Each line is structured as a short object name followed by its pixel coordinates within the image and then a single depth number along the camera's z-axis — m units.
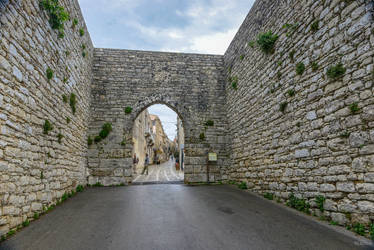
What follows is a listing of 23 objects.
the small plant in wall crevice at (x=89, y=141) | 7.86
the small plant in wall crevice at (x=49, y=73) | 4.32
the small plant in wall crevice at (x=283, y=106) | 4.73
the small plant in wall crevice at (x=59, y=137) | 4.96
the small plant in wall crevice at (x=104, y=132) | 7.93
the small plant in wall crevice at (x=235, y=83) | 7.96
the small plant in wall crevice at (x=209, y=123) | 8.84
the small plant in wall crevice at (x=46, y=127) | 4.16
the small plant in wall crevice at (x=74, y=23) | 6.12
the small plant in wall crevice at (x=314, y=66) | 3.83
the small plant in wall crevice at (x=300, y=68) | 4.20
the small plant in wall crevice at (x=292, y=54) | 4.55
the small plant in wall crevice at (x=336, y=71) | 3.26
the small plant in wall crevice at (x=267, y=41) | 5.41
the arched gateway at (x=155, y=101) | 7.95
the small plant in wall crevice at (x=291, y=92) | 4.47
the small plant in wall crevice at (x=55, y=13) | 4.20
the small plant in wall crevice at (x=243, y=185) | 6.73
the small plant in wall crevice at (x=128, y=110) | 8.35
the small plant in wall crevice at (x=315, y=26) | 3.87
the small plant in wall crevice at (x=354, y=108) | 3.00
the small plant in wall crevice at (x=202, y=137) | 8.66
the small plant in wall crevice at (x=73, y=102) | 5.91
